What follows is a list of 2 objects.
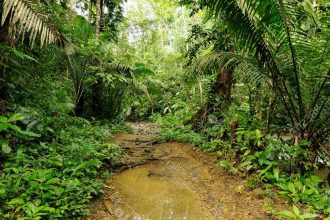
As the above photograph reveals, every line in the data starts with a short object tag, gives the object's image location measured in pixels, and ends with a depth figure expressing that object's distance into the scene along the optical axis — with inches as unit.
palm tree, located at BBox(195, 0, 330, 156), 110.7
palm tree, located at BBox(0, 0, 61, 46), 112.4
